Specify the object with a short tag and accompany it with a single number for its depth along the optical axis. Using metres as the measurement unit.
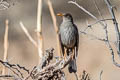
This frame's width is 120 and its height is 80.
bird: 10.35
